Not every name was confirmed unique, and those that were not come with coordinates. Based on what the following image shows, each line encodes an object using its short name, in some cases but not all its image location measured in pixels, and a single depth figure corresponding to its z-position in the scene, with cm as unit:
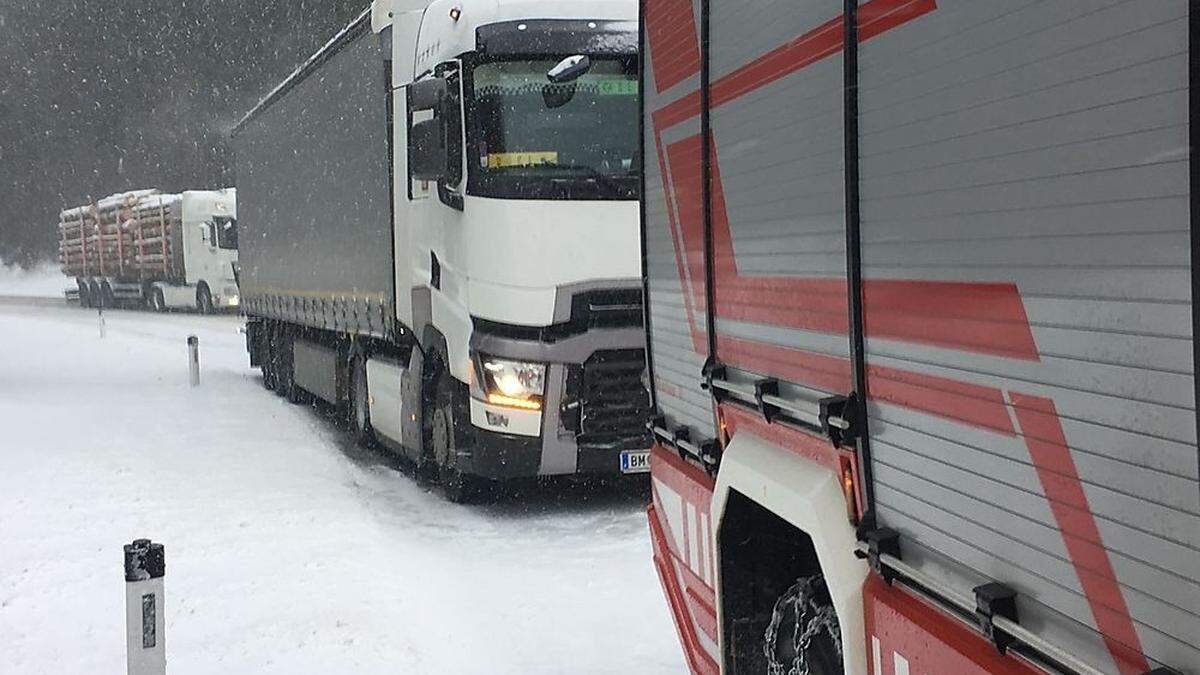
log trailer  4203
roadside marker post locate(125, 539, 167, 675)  491
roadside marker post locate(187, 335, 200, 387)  1942
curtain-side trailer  878
